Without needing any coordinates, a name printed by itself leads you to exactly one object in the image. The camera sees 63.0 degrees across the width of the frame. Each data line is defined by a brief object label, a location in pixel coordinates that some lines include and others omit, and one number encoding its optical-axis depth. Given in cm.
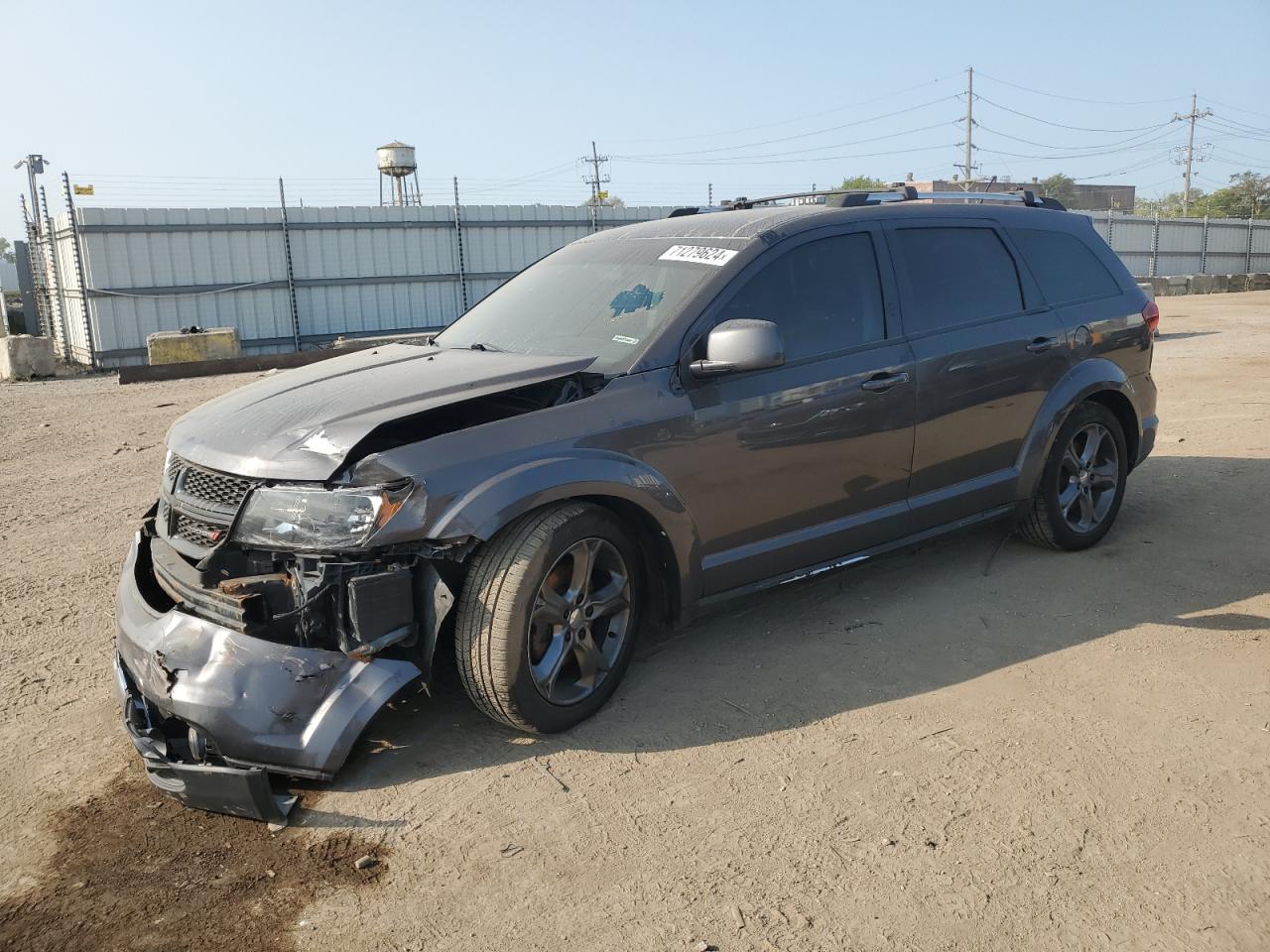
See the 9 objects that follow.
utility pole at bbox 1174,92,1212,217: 7300
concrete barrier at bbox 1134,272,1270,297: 2970
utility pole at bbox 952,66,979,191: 6356
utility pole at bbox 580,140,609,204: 5239
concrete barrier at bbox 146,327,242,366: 1633
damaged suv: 329
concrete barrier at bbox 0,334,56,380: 1673
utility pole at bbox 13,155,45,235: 1900
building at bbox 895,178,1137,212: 7544
